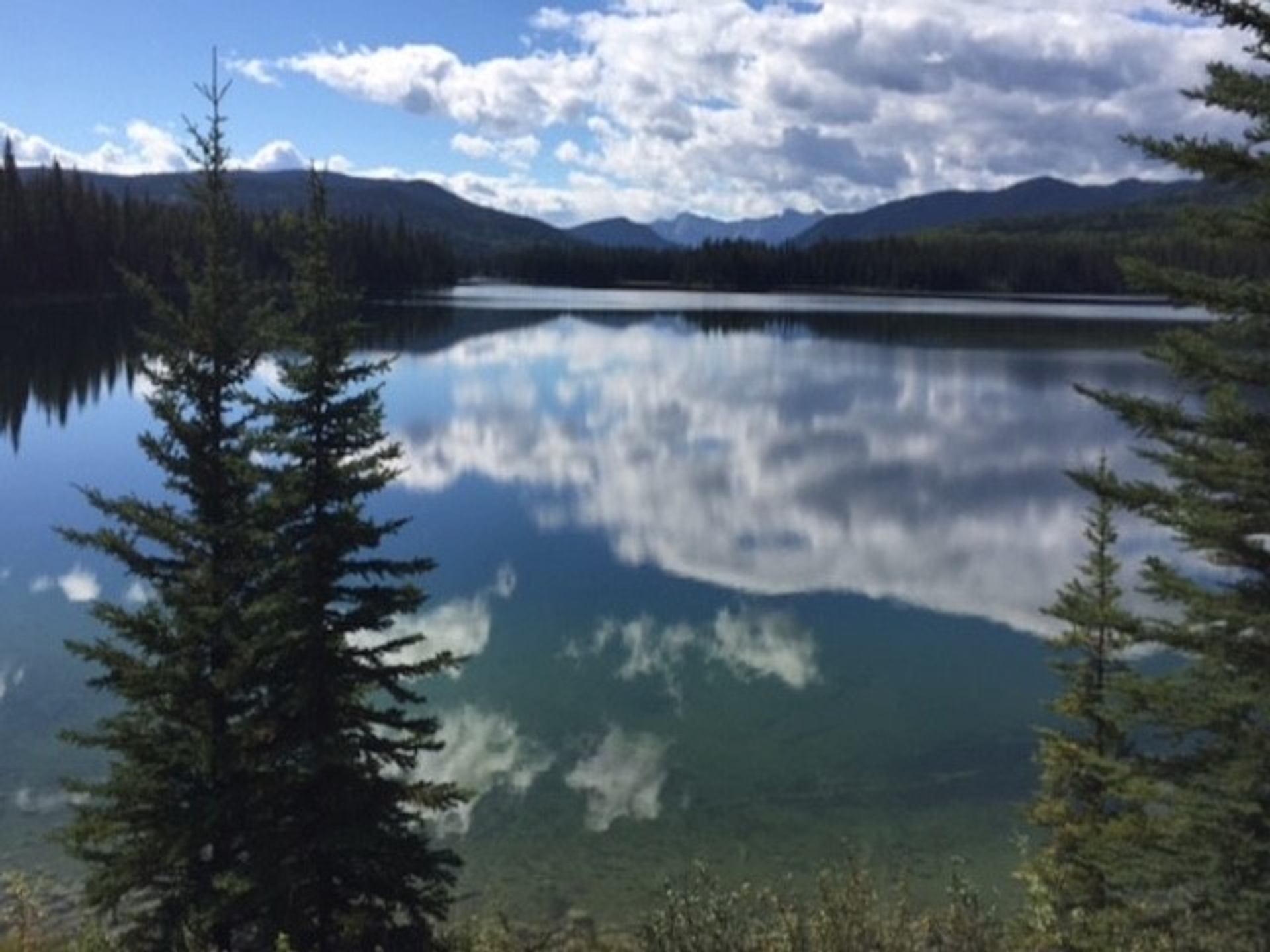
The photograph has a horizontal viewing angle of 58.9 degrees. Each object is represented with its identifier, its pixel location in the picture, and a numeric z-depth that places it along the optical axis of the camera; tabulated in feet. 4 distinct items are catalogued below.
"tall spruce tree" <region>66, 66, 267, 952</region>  45.91
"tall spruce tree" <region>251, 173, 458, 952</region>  46.39
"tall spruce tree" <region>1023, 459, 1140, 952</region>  44.98
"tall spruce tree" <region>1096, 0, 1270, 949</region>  38.58
